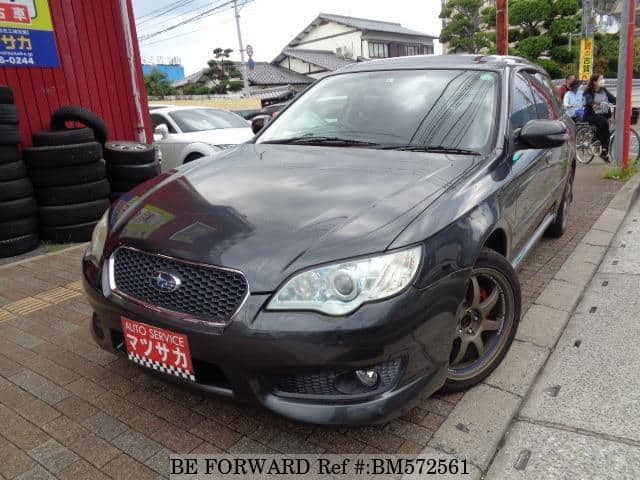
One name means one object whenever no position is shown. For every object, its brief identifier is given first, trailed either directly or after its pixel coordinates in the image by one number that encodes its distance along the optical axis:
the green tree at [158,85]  35.00
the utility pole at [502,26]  8.12
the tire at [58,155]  4.98
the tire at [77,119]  5.52
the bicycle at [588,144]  8.97
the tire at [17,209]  4.77
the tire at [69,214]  5.11
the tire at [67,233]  5.15
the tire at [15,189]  4.74
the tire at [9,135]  4.72
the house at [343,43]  41.19
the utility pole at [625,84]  7.21
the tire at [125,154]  5.67
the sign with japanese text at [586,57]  15.32
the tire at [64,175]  5.03
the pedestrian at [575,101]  9.35
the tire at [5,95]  4.76
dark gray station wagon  1.87
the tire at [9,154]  4.75
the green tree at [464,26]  31.31
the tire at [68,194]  5.08
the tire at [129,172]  5.70
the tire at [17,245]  4.84
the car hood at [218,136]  8.21
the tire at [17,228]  4.82
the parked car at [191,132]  8.13
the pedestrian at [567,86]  10.81
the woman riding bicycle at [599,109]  8.92
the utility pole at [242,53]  29.98
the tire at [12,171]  4.74
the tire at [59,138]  5.10
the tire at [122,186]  5.75
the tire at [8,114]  4.71
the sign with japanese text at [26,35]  5.23
